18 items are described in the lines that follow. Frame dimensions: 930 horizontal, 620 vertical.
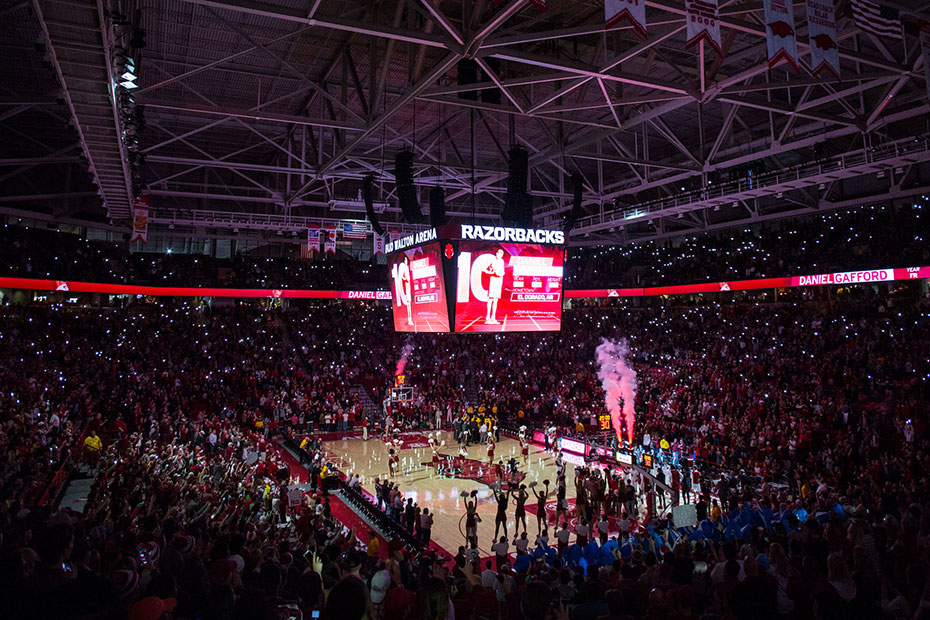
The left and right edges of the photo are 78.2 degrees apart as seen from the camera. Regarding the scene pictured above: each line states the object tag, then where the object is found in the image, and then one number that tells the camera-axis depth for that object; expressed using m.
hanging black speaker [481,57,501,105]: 15.02
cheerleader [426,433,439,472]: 23.53
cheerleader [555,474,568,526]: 13.41
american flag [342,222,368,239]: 25.41
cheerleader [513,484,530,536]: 13.57
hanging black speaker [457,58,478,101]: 13.87
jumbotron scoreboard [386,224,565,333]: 15.73
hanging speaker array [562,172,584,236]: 20.20
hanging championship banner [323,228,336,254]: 25.93
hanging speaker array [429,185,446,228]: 20.20
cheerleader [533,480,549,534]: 13.52
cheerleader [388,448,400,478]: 18.80
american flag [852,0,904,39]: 10.09
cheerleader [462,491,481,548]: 12.30
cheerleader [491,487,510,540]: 13.08
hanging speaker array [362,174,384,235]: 19.30
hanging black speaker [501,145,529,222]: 17.56
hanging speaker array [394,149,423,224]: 17.03
